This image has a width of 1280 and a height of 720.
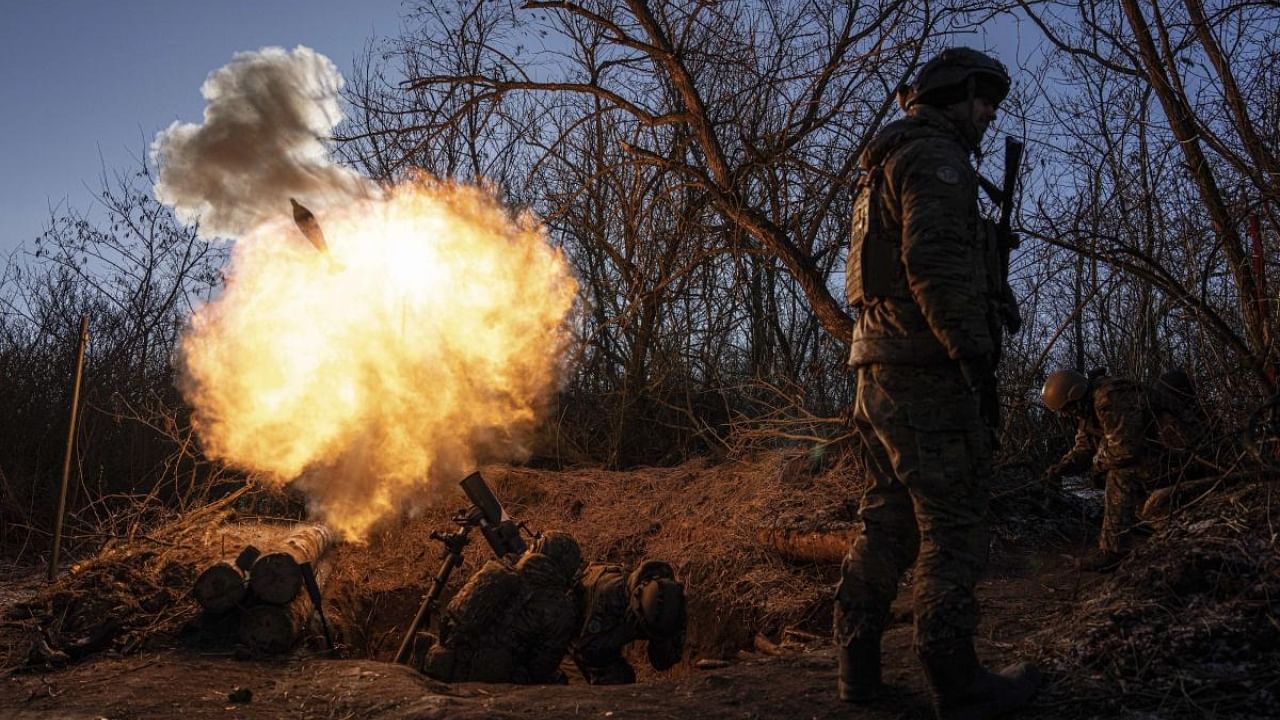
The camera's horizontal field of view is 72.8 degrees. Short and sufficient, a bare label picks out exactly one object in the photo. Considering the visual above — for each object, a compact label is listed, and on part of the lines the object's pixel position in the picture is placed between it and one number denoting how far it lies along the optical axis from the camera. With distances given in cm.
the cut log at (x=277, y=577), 589
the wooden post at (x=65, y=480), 693
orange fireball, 808
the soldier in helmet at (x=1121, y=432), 595
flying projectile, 696
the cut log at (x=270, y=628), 575
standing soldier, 344
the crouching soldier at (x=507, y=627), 569
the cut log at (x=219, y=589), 580
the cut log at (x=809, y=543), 657
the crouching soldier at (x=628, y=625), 566
